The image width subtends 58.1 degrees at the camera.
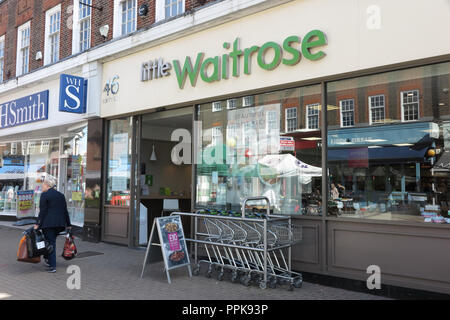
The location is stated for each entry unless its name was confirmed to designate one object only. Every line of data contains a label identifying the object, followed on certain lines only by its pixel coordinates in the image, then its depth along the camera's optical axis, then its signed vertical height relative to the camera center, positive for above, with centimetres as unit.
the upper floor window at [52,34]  1338 +500
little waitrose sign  661 +237
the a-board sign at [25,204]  1439 -72
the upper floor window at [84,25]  1197 +478
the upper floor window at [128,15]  1055 +445
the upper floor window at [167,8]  941 +416
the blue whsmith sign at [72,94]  1060 +240
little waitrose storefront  575 +104
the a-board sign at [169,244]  673 -100
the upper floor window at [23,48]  1495 +504
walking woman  727 -60
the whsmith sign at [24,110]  1308 +255
